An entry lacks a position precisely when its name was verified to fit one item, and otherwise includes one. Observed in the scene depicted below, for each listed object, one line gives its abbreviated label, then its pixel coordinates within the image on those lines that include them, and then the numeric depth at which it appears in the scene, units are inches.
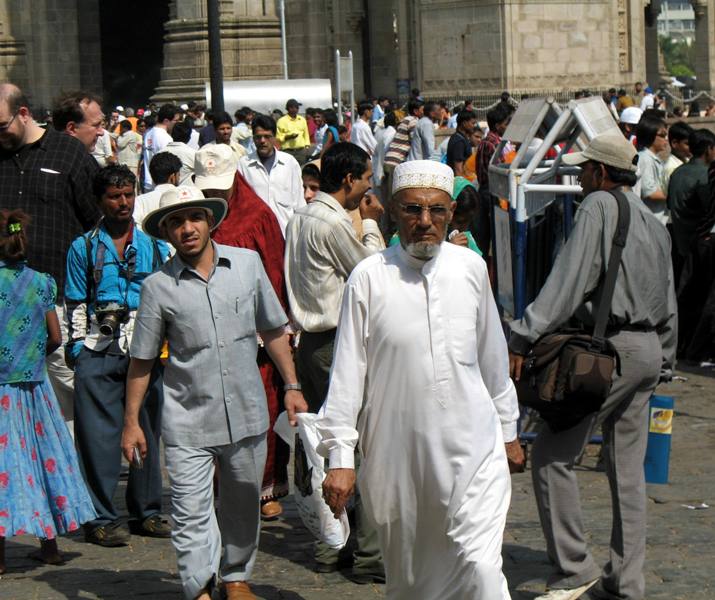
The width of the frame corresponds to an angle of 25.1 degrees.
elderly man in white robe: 211.8
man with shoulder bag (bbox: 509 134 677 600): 253.8
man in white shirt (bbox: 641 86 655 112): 1087.6
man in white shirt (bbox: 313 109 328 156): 953.9
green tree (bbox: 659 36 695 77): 6476.4
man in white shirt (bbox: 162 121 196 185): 472.8
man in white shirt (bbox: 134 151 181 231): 407.5
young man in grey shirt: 249.4
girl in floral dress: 283.6
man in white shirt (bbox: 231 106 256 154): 805.2
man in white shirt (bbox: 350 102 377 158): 914.2
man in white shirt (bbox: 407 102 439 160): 735.7
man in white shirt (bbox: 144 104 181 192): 737.0
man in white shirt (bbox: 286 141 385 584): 277.7
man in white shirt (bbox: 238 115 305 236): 446.6
